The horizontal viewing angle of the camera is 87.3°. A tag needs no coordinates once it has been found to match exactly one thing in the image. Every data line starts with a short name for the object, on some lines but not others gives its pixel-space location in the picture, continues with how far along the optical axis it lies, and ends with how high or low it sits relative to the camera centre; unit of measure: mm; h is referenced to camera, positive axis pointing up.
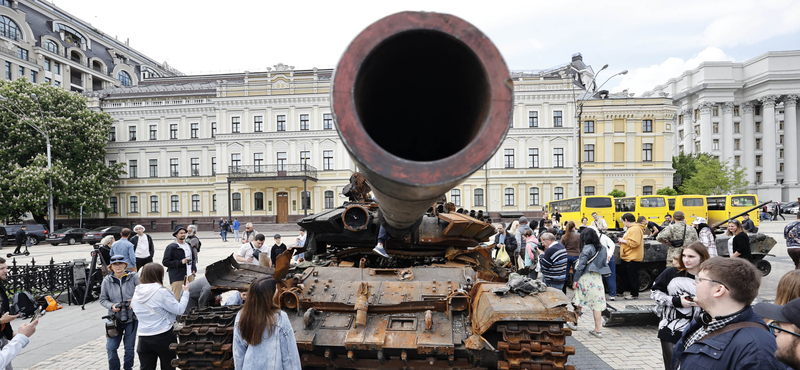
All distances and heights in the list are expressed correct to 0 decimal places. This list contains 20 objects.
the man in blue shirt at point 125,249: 8023 -1190
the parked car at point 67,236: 26656 -3110
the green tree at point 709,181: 41219 -398
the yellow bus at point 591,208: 22609 -1572
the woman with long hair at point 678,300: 3768 -1113
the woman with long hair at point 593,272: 6773 -1523
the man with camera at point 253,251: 8156 -1331
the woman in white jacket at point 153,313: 4094 -1246
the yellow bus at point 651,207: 23219 -1638
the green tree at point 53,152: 28797 +2839
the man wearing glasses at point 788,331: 2107 -795
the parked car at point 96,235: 27191 -3120
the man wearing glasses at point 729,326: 2064 -779
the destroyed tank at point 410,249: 1749 -821
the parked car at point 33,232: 25984 -2794
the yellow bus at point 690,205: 22922 -1530
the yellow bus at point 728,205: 22625 -1608
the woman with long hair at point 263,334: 2857 -1030
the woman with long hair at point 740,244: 7508 -1220
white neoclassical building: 58969 +8713
